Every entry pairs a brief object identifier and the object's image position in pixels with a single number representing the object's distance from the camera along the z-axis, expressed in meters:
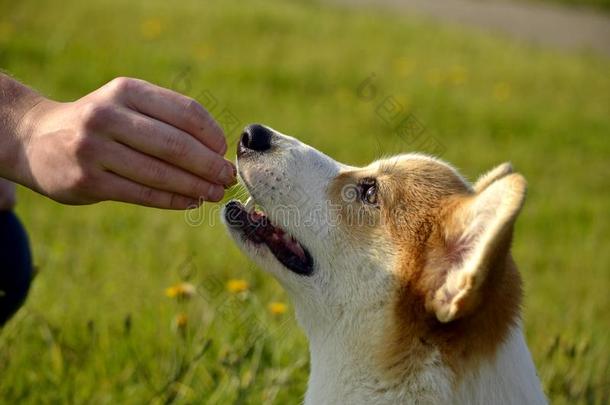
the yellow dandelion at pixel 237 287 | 3.65
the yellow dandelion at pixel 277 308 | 3.80
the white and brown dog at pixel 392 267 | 2.34
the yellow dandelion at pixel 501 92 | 8.83
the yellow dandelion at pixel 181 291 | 3.39
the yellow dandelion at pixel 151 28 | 9.09
